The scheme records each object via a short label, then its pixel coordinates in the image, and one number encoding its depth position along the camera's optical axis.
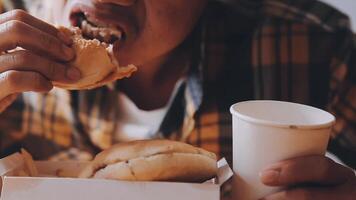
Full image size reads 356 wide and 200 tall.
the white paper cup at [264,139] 0.53
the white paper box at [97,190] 0.52
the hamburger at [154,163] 0.54
